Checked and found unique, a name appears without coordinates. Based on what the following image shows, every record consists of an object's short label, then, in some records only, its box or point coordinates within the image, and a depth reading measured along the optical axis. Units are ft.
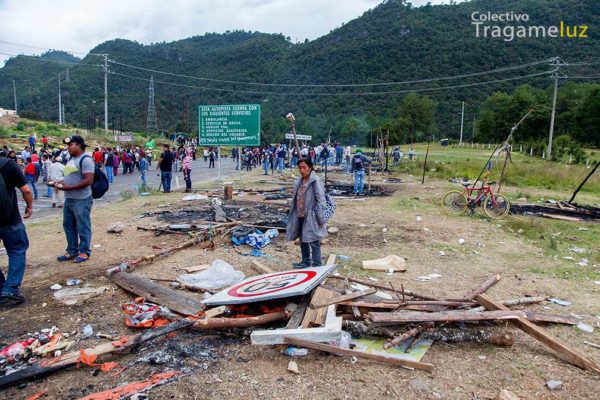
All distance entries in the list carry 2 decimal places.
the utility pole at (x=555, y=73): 104.87
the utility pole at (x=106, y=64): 127.13
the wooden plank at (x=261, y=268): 19.00
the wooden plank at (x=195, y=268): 19.85
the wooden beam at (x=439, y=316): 12.63
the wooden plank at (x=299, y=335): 11.79
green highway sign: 50.67
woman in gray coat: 18.76
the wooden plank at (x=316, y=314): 12.66
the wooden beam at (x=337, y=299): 13.32
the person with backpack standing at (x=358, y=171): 48.26
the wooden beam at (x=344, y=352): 11.40
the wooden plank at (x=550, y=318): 14.10
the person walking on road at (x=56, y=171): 35.32
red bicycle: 35.60
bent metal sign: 13.52
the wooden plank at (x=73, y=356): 10.47
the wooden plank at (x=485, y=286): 15.08
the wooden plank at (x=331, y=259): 20.67
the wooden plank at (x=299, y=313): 12.65
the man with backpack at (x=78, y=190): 19.35
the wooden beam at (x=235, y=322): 12.98
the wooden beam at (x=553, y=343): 11.66
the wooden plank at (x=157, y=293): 14.51
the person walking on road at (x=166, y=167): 45.86
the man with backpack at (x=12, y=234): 15.03
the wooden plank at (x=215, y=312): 13.68
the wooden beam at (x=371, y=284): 15.17
